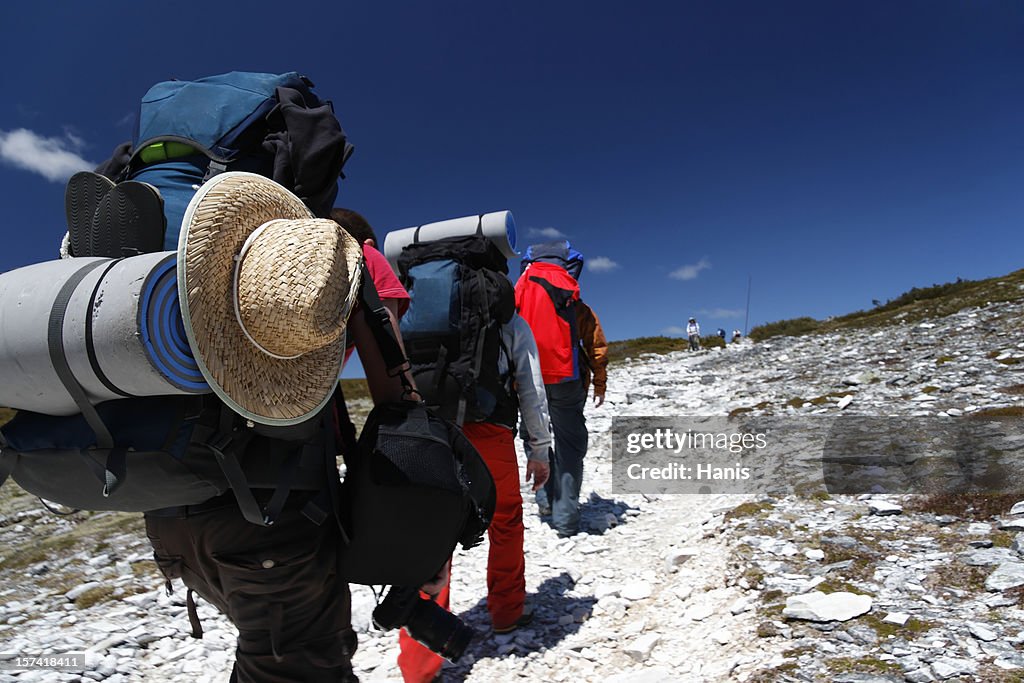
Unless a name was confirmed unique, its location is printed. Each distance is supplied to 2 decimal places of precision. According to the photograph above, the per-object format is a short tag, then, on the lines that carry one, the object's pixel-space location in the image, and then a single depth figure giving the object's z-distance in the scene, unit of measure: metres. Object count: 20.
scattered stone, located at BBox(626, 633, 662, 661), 3.68
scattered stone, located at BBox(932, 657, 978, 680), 2.61
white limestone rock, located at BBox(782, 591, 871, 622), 3.29
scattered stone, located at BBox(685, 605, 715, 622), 3.86
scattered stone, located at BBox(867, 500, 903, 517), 4.75
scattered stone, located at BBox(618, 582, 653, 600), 4.64
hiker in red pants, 3.63
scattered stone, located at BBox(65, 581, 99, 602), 5.22
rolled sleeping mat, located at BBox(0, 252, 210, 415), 1.32
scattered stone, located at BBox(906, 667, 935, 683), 2.61
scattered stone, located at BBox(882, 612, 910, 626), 3.09
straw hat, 1.42
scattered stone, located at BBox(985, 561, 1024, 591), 3.22
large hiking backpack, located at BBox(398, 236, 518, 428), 3.60
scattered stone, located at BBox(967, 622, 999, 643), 2.80
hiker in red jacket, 5.82
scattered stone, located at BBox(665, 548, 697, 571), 4.86
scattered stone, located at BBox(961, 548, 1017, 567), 3.54
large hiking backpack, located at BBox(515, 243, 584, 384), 5.80
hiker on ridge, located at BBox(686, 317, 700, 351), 35.62
